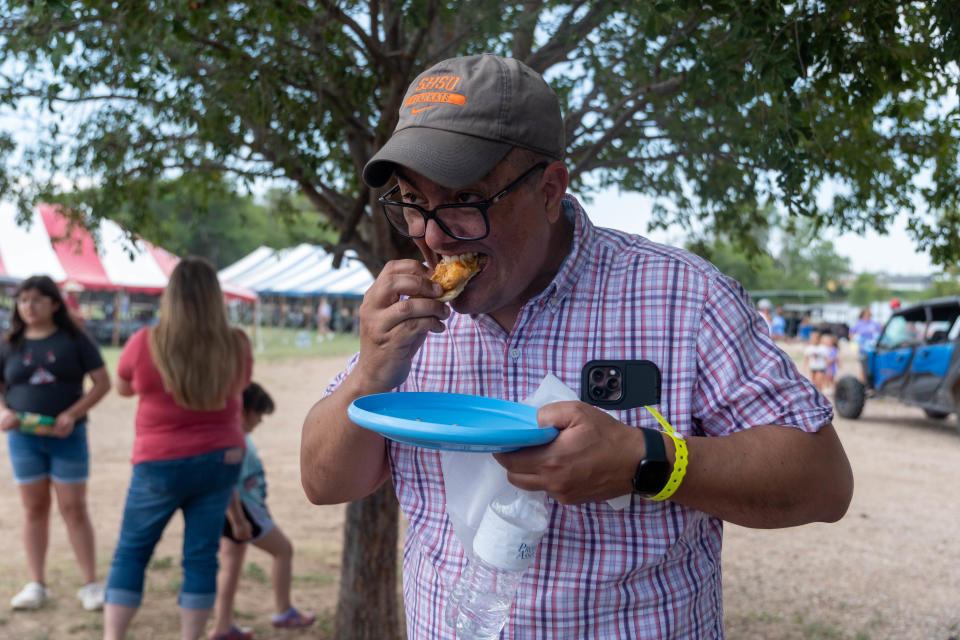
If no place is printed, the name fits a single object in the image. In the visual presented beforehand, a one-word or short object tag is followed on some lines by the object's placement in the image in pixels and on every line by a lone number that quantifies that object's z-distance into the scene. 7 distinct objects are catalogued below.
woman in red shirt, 4.18
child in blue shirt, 4.77
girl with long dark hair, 5.16
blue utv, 11.68
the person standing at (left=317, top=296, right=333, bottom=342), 33.41
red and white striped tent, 17.42
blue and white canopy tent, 27.20
